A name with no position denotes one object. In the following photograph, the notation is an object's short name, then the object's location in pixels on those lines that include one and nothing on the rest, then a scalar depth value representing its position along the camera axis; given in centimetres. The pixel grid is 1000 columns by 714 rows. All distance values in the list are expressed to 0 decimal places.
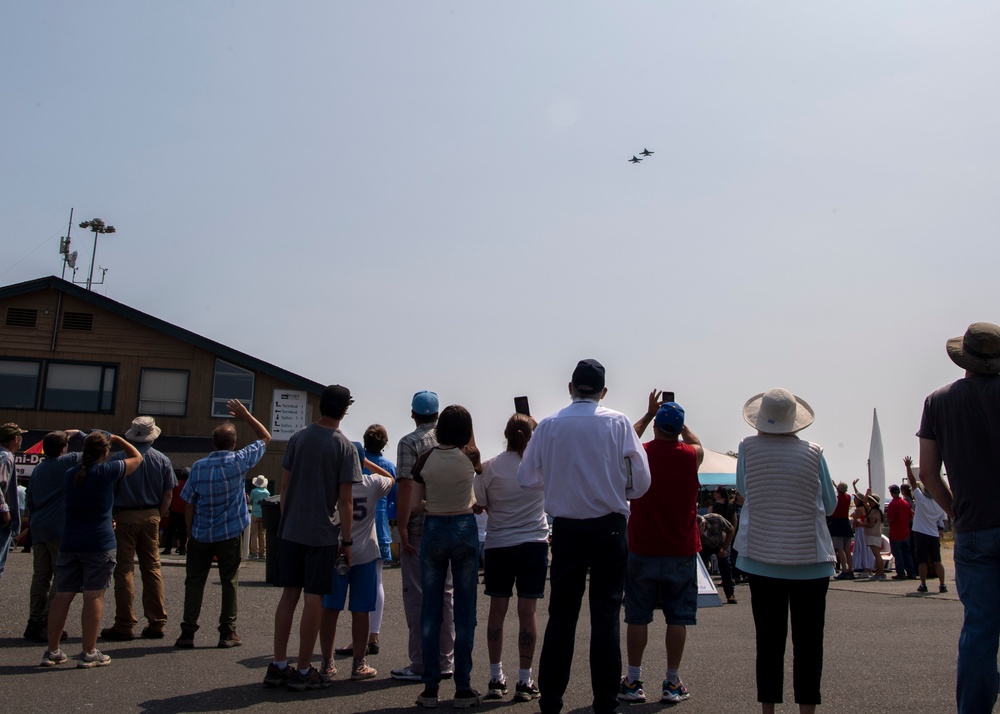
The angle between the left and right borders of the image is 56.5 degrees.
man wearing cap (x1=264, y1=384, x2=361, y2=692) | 622
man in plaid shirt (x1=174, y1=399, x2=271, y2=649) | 821
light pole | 4472
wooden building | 3206
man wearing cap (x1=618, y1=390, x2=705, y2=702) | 611
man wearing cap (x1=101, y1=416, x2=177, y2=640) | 845
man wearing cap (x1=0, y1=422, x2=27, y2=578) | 801
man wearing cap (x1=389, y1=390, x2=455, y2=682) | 646
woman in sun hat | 494
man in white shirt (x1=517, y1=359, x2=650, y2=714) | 520
